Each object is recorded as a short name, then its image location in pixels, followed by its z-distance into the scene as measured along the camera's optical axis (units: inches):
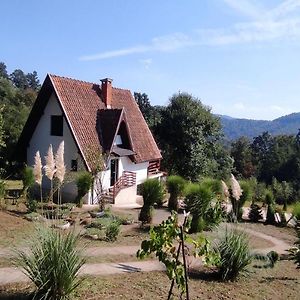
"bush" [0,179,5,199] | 619.8
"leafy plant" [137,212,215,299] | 214.7
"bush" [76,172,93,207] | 762.2
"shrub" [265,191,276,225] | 811.4
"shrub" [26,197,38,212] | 603.5
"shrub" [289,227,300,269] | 392.9
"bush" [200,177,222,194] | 638.2
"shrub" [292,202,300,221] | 502.9
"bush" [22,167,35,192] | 738.2
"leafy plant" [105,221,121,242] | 492.7
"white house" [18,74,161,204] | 861.2
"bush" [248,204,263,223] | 823.7
